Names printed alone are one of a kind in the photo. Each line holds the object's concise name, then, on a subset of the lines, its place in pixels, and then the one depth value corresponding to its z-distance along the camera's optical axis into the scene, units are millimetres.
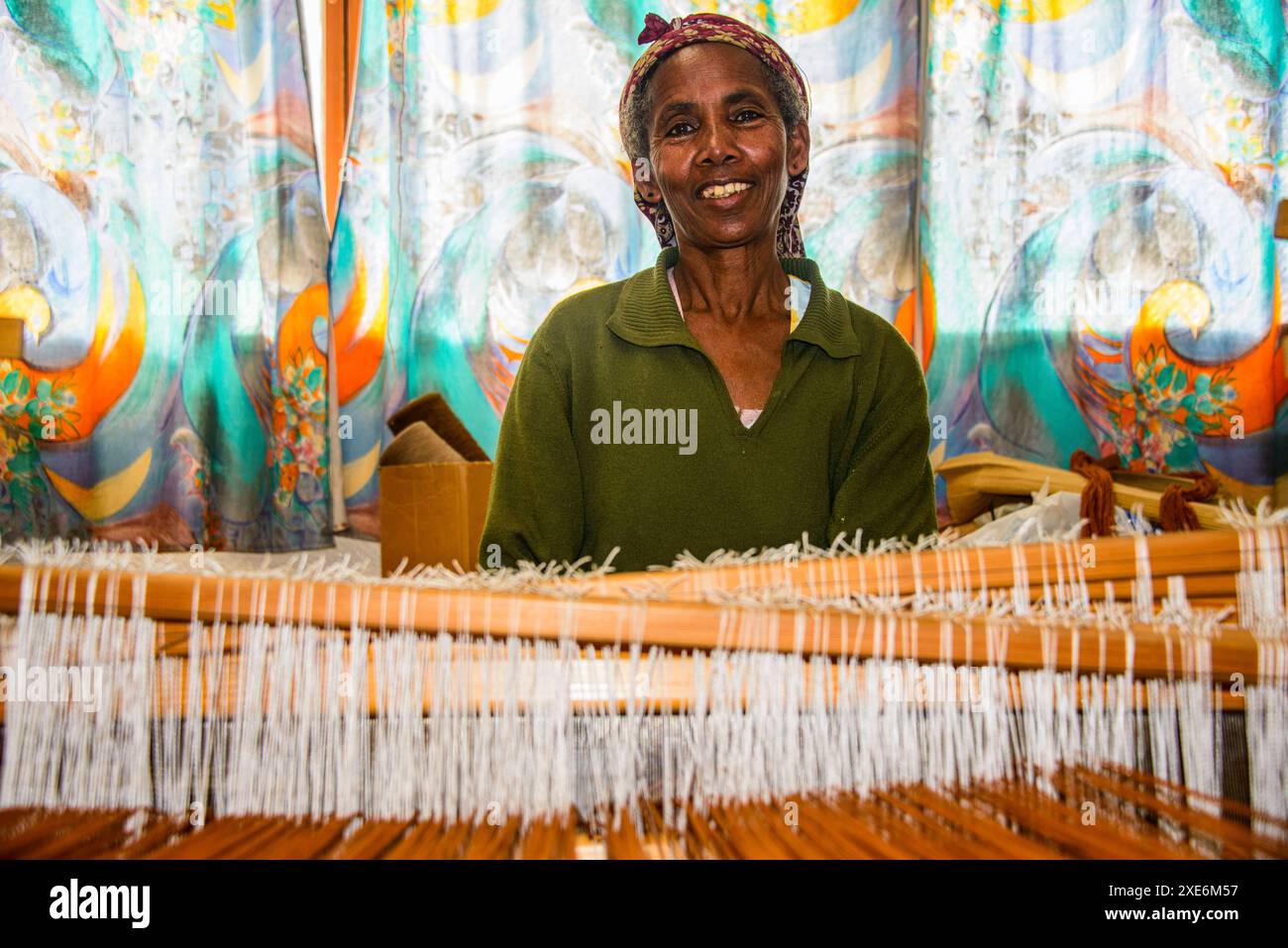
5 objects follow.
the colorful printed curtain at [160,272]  2057
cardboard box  1565
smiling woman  1013
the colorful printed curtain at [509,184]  2189
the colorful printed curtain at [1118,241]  2236
